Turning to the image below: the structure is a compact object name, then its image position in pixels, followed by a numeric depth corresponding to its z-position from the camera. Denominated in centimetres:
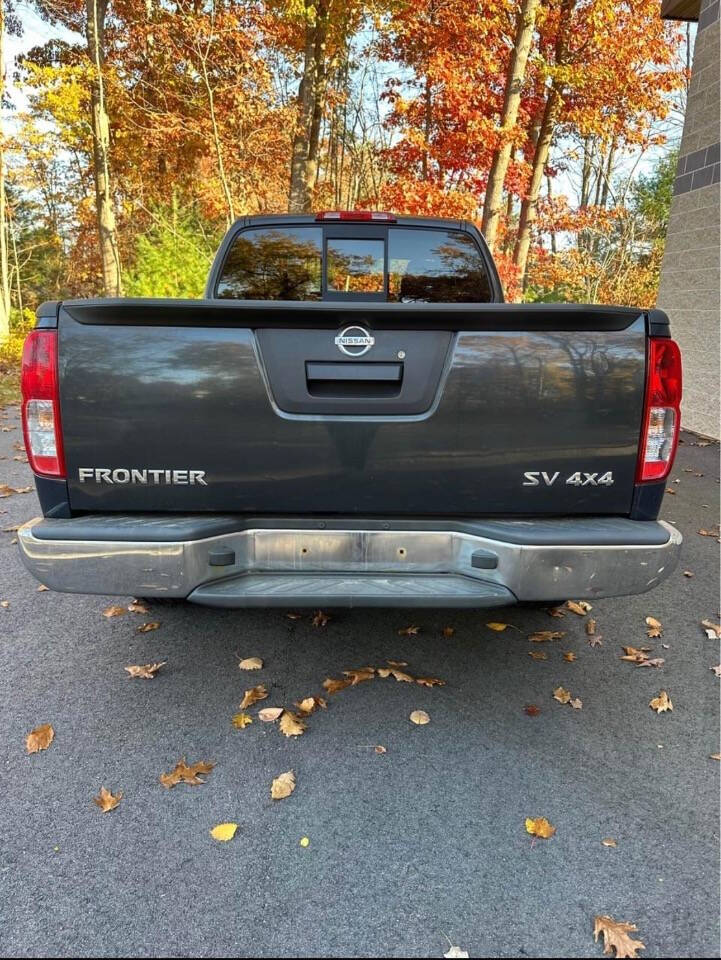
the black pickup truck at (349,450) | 235
